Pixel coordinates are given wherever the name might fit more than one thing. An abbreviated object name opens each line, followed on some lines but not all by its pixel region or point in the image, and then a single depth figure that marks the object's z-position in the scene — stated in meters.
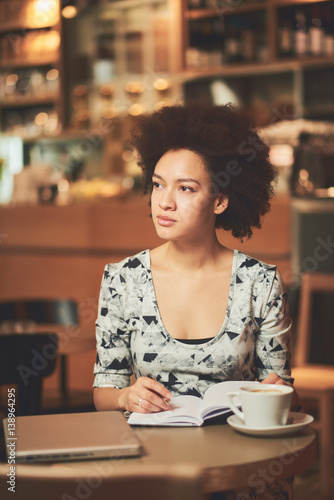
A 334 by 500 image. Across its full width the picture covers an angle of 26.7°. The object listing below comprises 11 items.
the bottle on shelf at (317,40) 4.89
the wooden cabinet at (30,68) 6.15
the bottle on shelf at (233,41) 5.22
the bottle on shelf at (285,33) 4.99
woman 1.40
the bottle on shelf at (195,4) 5.34
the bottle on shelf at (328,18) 4.98
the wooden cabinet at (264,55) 4.94
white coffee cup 1.10
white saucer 1.10
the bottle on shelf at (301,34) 4.92
